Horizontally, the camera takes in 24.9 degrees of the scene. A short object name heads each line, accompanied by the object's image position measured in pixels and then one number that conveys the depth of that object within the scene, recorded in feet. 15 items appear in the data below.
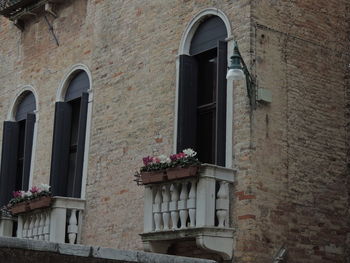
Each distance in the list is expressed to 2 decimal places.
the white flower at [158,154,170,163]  35.70
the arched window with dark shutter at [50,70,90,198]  45.93
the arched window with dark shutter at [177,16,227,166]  37.32
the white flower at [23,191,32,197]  44.39
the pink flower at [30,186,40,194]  43.98
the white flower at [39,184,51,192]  43.74
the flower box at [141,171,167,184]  35.45
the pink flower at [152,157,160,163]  36.21
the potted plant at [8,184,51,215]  42.99
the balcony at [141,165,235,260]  33.83
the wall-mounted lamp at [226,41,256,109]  32.99
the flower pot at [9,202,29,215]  43.91
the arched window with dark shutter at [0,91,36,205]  50.52
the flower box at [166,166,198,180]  34.17
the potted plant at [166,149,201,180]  34.22
